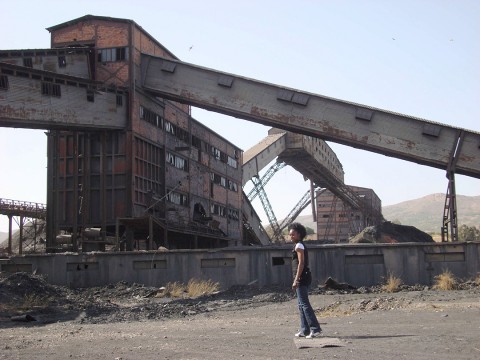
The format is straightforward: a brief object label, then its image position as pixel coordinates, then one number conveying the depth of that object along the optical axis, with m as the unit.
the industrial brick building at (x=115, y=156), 28.38
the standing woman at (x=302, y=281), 8.36
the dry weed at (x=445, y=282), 18.36
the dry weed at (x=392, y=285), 18.48
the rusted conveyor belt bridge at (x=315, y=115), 27.59
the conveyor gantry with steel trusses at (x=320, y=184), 47.34
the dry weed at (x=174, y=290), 19.58
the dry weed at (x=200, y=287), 19.59
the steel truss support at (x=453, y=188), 27.30
